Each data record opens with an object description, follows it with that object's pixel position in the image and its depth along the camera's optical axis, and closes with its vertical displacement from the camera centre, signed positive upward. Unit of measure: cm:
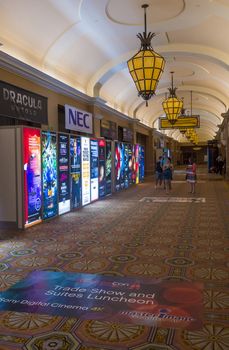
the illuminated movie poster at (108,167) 1191 -28
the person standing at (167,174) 1293 -59
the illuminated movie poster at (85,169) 949 -28
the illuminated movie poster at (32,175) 651 -31
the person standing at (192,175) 1227 -59
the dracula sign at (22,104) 693 +129
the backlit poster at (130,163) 1519 -17
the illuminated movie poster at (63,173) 806 -33
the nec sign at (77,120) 950 +123
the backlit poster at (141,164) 1793 -26
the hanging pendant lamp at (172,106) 1052 +167
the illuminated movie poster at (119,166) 1319 -27
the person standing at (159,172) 1488 -58
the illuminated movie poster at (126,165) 1451 -25
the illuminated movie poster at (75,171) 870 -31
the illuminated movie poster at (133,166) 1591 -35
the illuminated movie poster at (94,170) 1026 -32
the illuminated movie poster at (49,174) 725 -31
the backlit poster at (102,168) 1106 -29
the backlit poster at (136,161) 1672 -11
